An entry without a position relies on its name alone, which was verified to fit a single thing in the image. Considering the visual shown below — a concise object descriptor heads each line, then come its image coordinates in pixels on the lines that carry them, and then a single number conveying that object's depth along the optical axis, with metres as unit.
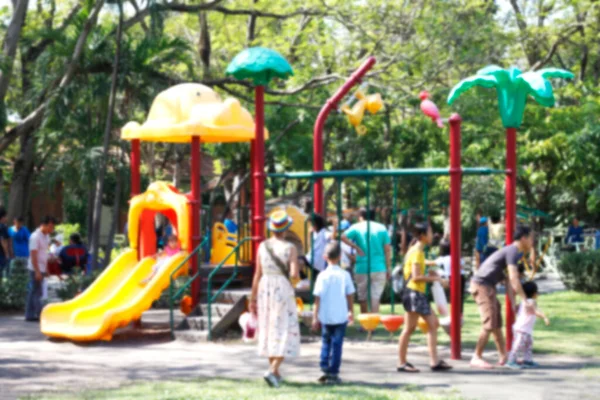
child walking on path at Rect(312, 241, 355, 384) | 9.98
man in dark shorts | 10.66
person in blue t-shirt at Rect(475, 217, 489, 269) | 20.95
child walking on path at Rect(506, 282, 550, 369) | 10.92
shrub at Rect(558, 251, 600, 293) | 19.73
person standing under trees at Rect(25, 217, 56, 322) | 16.45
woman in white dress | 9.87
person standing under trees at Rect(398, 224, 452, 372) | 10.62
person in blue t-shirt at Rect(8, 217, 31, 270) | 19.16
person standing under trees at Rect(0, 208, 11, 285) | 18.96
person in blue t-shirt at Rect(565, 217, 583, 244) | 27.45
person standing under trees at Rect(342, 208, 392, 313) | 14.09
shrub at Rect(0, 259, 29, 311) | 18.33
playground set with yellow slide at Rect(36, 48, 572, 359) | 13.77
